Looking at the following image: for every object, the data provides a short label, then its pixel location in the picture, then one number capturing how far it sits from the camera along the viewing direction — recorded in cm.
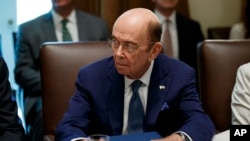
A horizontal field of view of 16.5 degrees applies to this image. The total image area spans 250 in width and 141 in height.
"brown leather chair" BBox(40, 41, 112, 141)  381
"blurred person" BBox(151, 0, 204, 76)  611
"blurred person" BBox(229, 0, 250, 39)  599
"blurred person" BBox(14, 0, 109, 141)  494
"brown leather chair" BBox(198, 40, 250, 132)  397
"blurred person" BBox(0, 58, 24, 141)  336
